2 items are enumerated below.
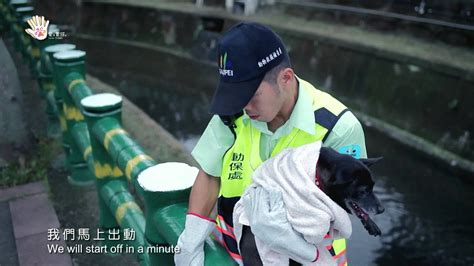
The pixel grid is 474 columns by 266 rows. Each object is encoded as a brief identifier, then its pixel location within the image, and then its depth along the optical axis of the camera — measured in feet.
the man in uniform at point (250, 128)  4.58
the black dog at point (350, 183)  3.90
